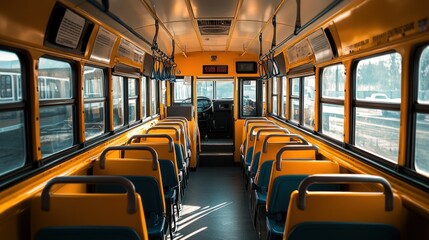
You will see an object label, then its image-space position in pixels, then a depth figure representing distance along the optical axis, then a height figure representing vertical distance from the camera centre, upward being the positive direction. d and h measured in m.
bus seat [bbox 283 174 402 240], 1.97 -0.65
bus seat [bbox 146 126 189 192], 4.75 -0.62
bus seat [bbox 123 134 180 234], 3.86 -0.74
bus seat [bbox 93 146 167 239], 2.99 -0.70
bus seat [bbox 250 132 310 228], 3.69 -0.76
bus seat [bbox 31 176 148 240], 1.98 -0.66
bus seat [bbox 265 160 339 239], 2.98 -0.74
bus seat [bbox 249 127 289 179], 4.27 -0.69
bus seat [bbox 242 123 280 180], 5.16 -0.73
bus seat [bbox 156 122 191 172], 5.51 -0.69
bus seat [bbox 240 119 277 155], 6.45 -0.52
